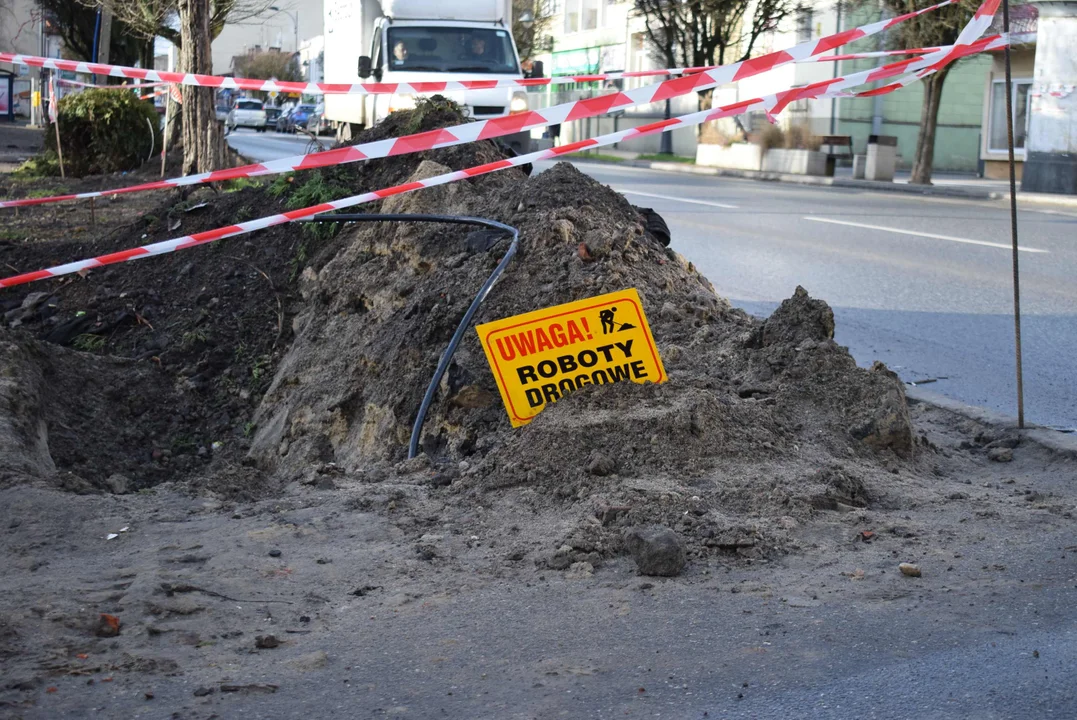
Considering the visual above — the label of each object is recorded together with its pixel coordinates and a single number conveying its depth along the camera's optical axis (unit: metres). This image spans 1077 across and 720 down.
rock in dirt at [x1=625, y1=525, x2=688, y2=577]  3.48
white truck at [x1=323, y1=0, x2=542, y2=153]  17.81
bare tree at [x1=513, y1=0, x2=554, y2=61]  52.22
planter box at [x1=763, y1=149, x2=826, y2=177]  28.84
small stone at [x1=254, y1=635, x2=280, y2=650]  3.04
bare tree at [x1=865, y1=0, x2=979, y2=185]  22.88
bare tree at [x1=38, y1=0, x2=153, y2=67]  37.31
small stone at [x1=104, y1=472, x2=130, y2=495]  4.72
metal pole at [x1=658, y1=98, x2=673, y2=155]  40.12
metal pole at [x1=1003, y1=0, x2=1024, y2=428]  4.89
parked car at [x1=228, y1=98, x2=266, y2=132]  51.66
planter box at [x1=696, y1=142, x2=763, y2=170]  31.44
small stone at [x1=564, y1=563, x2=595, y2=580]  3.50
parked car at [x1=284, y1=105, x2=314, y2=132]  50.12
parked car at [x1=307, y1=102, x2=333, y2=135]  24.74
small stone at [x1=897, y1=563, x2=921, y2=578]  3.49
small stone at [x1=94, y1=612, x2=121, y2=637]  3.04
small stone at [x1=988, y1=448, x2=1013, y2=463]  4.85
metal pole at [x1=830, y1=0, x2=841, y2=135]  37.31
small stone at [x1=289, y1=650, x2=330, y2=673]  2.93
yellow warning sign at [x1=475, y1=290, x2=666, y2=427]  4.52
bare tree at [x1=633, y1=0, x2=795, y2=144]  34.22
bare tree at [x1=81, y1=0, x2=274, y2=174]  14.65
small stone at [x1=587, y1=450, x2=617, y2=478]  4.17
